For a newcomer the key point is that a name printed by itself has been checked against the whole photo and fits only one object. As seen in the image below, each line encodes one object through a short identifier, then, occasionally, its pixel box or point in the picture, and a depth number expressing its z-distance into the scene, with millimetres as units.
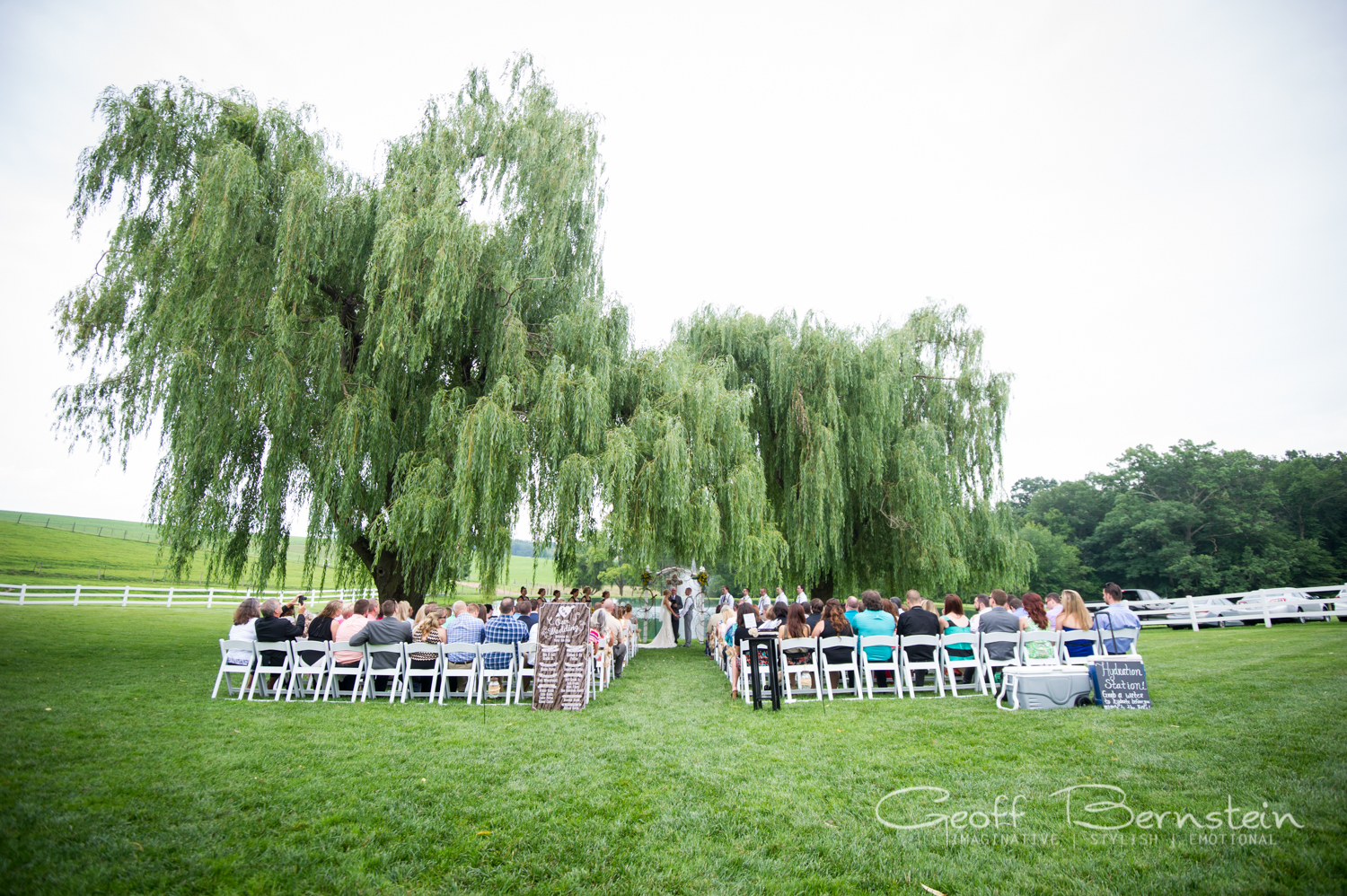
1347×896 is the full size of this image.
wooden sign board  7105
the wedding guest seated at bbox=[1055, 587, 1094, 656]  7477
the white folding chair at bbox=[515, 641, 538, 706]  7579
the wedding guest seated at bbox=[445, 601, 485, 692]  7793
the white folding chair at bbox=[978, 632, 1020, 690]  7566
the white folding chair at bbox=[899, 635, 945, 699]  7566
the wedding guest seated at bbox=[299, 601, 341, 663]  7996
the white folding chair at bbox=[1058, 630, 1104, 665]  7398
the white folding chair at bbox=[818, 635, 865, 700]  7566
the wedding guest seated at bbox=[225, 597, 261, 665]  7531
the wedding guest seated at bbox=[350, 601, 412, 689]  7559
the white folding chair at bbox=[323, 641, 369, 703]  7555
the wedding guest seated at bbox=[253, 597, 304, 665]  7523
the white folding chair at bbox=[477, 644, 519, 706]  7417
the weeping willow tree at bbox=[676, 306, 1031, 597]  14258
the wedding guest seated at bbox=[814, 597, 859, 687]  8008
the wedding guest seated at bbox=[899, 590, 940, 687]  7645
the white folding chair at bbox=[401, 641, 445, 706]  7578
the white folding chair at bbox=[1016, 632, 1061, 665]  7211
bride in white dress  16906
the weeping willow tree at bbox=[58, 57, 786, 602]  10094
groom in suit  17078
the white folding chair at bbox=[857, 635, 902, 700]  7648
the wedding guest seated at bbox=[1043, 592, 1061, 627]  8961
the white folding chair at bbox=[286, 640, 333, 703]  7508
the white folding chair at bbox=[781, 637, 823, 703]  7571
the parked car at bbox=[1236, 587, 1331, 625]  18234
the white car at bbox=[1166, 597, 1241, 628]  19016
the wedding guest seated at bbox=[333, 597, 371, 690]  7660
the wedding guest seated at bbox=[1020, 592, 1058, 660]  8477
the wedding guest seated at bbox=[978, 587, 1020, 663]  7724
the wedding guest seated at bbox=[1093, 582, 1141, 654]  7184
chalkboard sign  6207
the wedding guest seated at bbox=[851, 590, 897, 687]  7789
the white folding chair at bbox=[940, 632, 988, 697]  7609
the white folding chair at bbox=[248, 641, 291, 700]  7453
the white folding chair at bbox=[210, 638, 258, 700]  7350
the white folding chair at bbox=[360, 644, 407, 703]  7492
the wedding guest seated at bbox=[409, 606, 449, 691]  7844
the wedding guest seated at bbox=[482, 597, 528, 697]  7812
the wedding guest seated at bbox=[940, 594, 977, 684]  7930
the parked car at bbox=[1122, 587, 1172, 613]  22250
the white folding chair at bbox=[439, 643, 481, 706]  7477
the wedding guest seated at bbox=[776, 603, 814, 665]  8047
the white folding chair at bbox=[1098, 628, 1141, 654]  7219
